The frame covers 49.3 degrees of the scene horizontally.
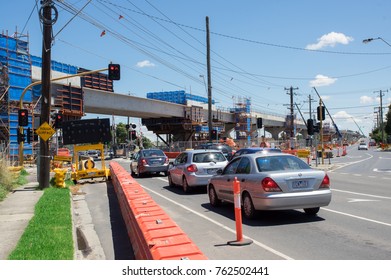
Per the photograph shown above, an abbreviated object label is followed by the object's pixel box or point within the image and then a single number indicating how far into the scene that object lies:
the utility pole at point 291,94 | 70.03
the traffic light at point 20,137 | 27.45
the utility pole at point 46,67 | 17.09
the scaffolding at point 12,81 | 39.66
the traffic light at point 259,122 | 38.88
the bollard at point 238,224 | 7.28
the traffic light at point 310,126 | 28.59
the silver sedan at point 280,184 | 8.83
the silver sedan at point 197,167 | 14.50
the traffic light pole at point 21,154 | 26.84
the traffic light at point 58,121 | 30.81
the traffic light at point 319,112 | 28.36
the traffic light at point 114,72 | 21.56
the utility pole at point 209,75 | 35.57
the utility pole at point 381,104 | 100.28
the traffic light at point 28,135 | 33.47
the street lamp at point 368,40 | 26.25
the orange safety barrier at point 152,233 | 4.98
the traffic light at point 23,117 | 26.36
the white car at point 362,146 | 74.56
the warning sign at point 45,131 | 16.78
